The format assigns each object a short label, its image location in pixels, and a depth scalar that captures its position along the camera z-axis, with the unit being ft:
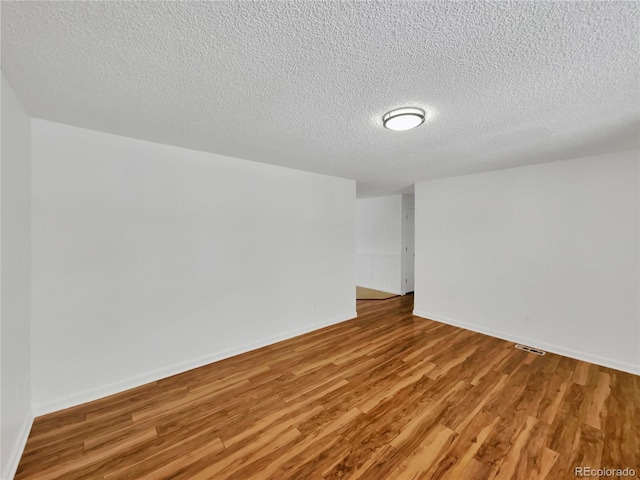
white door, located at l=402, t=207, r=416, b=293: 19.35
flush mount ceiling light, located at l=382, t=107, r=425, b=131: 5.95
